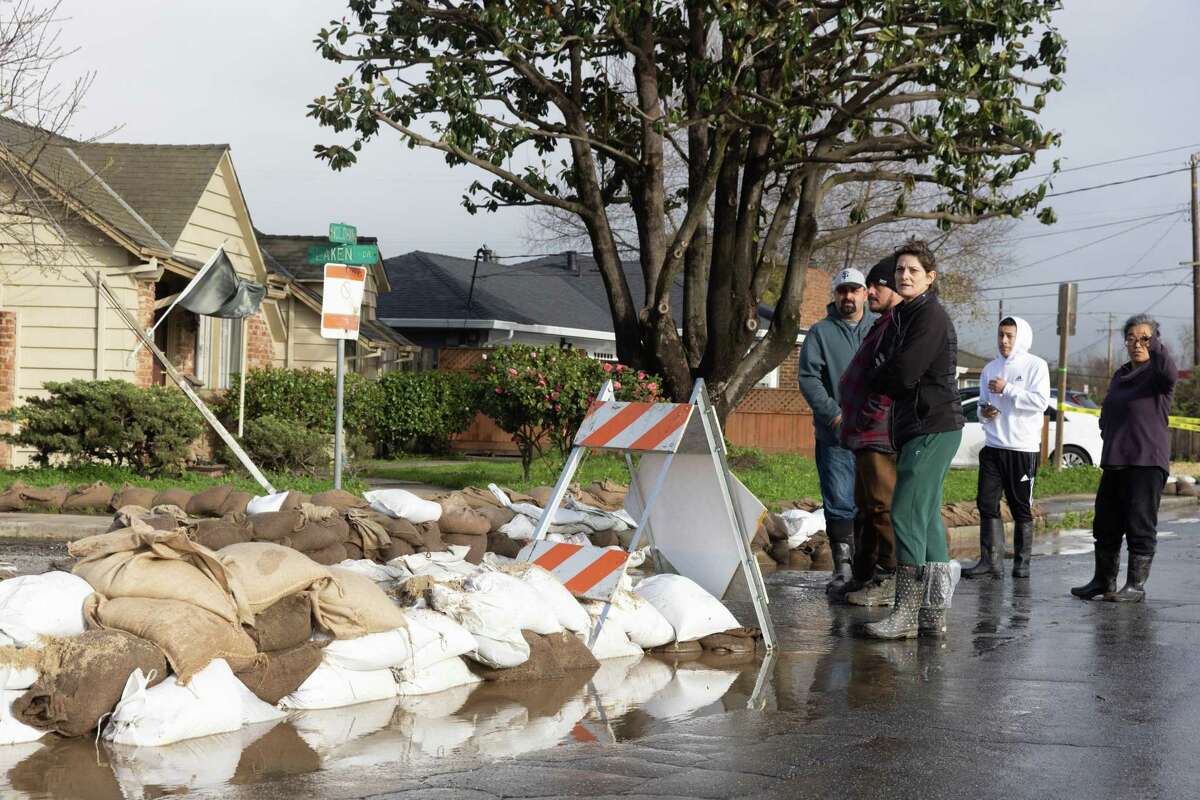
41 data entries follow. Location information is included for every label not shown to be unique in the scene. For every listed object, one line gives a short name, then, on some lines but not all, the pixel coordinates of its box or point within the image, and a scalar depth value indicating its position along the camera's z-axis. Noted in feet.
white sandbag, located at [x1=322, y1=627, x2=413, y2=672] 19.49
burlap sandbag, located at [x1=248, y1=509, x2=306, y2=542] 26.05
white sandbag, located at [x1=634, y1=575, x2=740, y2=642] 24.04
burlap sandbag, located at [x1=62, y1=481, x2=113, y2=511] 39.14
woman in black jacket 25.32
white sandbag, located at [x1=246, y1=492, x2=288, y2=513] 28.63
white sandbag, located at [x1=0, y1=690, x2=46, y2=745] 16.39
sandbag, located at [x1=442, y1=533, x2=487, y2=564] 31.07
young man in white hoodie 34.58
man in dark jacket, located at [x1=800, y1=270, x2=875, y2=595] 30.53
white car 82.84
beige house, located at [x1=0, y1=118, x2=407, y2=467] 58.13
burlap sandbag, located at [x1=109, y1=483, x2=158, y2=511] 35.68
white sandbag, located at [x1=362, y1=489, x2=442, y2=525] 29.86
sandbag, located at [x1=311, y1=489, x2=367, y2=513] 30.48
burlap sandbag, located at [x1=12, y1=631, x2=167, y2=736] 16.58
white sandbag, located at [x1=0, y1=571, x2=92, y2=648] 17.56
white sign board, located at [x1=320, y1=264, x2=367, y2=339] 40.33
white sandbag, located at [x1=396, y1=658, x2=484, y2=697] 20.08
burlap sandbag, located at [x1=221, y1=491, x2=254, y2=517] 34.01
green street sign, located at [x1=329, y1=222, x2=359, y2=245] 40.50
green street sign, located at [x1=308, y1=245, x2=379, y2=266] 40.01
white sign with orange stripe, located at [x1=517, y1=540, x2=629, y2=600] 22.91
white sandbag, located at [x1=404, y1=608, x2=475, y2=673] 20.34
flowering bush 52.80
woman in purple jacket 31.09
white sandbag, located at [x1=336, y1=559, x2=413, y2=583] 24.67
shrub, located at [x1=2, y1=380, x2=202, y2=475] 47.44
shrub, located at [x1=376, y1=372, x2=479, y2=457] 78.65
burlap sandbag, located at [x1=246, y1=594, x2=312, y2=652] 19.12
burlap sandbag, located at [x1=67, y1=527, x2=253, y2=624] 18.61
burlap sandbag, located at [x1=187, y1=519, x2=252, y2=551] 24.53
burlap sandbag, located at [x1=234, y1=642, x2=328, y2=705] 18.49
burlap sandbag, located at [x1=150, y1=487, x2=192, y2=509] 34.35
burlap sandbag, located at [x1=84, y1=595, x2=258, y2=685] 17.51
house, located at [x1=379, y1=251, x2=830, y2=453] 111.55
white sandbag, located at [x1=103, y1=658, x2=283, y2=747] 16.56
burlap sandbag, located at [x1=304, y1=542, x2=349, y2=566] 26.96
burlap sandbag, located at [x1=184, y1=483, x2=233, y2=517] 33.86
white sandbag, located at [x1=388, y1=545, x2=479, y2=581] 24.21
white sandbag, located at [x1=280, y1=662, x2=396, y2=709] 18.92
